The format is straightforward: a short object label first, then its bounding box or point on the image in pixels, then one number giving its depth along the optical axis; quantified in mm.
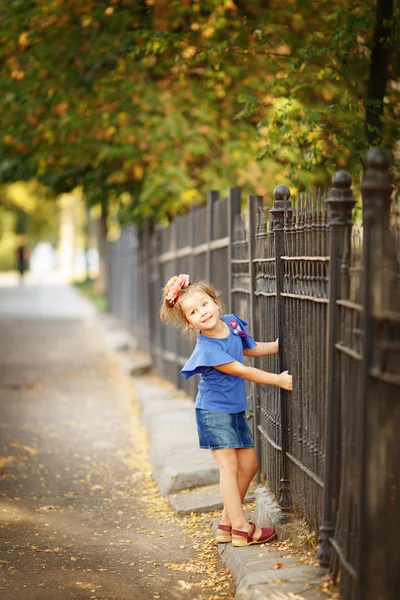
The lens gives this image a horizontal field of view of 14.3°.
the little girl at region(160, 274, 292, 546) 8929
